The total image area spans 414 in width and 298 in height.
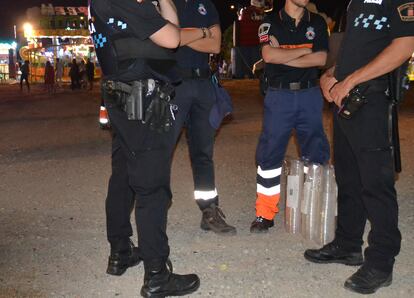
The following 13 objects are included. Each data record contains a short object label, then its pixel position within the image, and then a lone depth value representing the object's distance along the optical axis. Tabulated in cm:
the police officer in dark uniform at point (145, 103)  309
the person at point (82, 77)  3089
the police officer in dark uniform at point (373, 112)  325
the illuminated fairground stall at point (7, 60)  4619
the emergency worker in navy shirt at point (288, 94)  448
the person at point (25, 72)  3070
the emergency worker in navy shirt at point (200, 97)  444
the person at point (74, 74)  2983
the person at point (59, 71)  3393
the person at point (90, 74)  3075
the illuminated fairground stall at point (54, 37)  3762
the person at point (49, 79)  2605
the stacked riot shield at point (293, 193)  436
